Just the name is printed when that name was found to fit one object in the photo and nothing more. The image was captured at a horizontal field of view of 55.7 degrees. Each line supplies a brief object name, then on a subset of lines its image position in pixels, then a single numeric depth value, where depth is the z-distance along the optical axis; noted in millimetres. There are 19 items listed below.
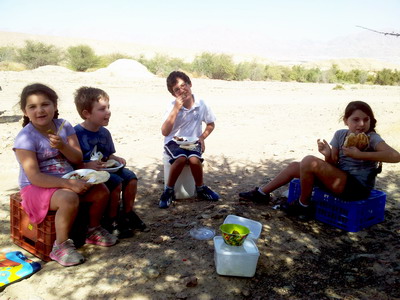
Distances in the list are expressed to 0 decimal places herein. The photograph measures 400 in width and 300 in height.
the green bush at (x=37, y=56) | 28922
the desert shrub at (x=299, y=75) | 30797
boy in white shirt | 4094
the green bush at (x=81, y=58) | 29016
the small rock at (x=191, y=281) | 2559
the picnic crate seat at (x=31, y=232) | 2889
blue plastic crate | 3426
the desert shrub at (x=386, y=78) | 29750
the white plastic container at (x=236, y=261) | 2602
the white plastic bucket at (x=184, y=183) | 4289
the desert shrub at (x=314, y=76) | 30453
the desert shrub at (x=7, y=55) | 30425
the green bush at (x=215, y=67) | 26891
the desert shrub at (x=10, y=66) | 24131
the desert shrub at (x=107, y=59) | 29934
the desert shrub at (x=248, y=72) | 27797
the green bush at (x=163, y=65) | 26916
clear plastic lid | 3244
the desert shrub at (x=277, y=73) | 30453
